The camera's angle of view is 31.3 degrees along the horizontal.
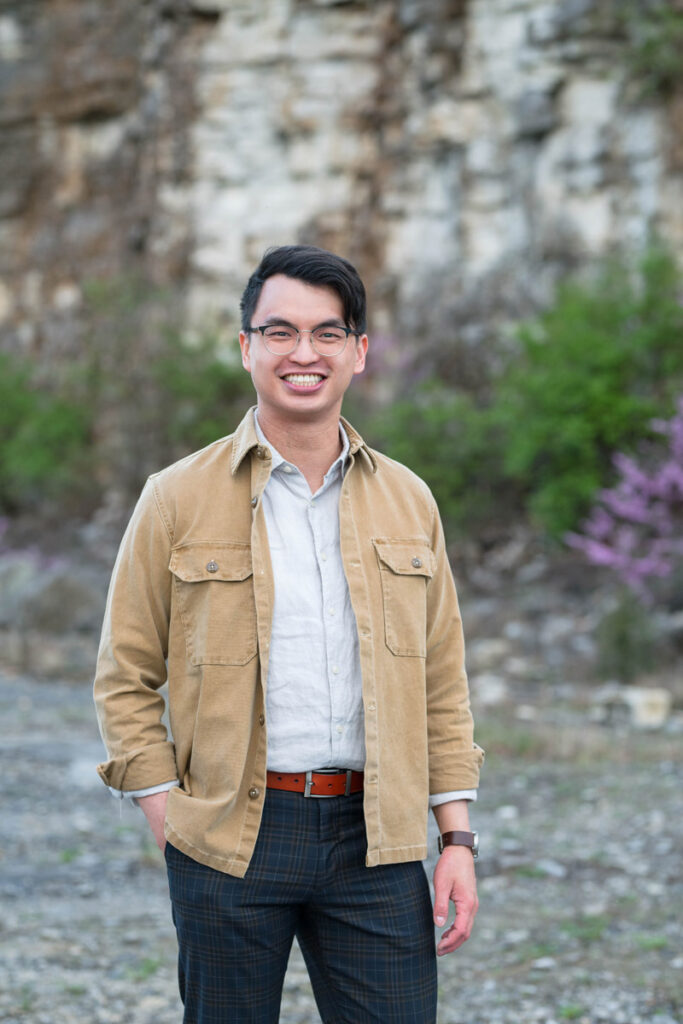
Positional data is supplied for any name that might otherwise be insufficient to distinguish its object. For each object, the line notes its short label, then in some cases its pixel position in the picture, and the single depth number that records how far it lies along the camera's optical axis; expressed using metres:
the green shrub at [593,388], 14.09
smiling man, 2.29
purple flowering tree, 12.71
